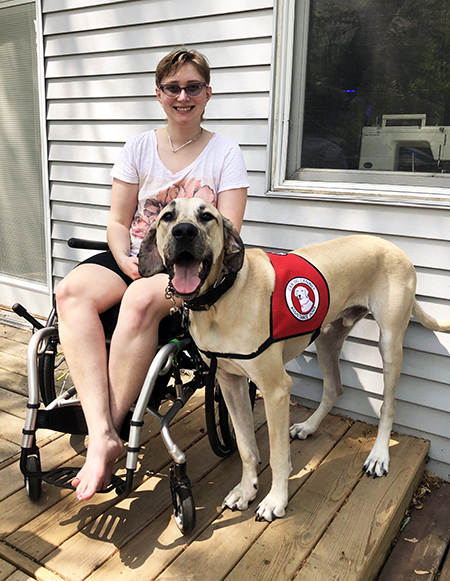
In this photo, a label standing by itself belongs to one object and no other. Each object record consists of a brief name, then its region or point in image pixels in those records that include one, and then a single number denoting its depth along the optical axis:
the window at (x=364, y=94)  2.37
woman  1.87
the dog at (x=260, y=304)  1.65
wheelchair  1.79
